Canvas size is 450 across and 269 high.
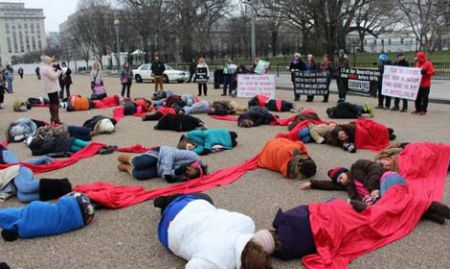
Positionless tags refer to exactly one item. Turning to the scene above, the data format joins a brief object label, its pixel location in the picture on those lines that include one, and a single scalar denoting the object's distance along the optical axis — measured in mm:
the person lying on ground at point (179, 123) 11009
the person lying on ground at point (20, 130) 10412
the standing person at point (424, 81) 12688
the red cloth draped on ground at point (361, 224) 4207
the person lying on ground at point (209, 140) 8517
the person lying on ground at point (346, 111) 12070
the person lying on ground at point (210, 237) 3611
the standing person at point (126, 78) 20438
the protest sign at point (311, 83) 16531
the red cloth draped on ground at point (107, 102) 17078
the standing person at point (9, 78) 26688
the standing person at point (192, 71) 31319
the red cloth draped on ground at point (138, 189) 5762
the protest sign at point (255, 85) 17812
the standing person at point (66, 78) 19486
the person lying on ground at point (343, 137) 8462
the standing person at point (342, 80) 16141
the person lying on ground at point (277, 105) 13820
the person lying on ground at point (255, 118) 11461
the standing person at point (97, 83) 18484
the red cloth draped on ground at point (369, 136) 8492
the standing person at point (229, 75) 20100
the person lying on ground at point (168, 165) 6754
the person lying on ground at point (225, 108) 13602
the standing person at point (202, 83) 20902
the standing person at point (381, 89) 14375
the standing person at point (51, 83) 11992
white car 31655
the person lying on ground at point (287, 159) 6660
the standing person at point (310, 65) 17302
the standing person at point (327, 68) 16517
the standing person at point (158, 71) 20681
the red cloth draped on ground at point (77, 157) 7656
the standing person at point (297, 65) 17688
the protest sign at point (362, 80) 15078
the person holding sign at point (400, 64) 13686
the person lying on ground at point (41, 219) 4840
